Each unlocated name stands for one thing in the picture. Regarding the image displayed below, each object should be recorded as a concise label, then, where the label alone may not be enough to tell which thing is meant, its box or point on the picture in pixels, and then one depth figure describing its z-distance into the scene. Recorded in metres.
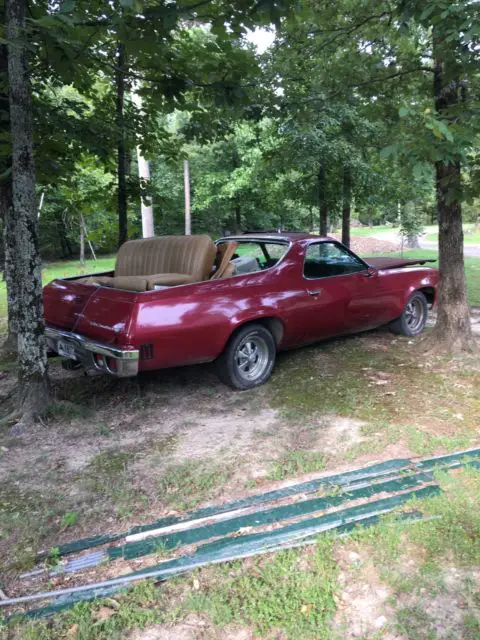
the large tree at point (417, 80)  4.03
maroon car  4.43
